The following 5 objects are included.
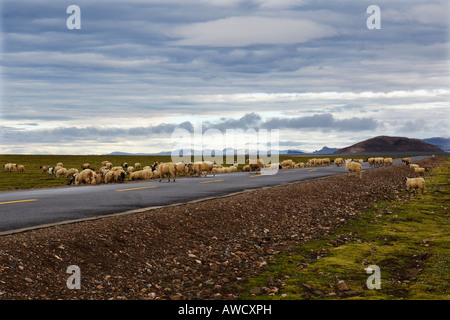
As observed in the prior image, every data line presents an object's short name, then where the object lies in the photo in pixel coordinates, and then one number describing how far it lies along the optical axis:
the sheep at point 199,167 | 42.94
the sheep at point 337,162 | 75.68
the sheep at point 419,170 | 44.97
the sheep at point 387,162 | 75.75
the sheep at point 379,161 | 73.22
